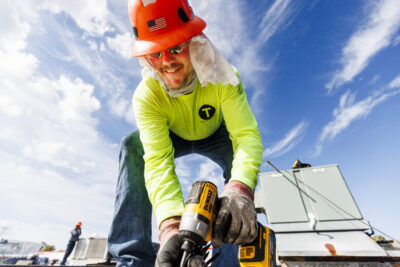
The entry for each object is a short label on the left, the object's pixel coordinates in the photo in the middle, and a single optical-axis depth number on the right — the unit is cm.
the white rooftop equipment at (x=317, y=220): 105
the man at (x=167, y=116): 60
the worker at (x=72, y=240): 738
